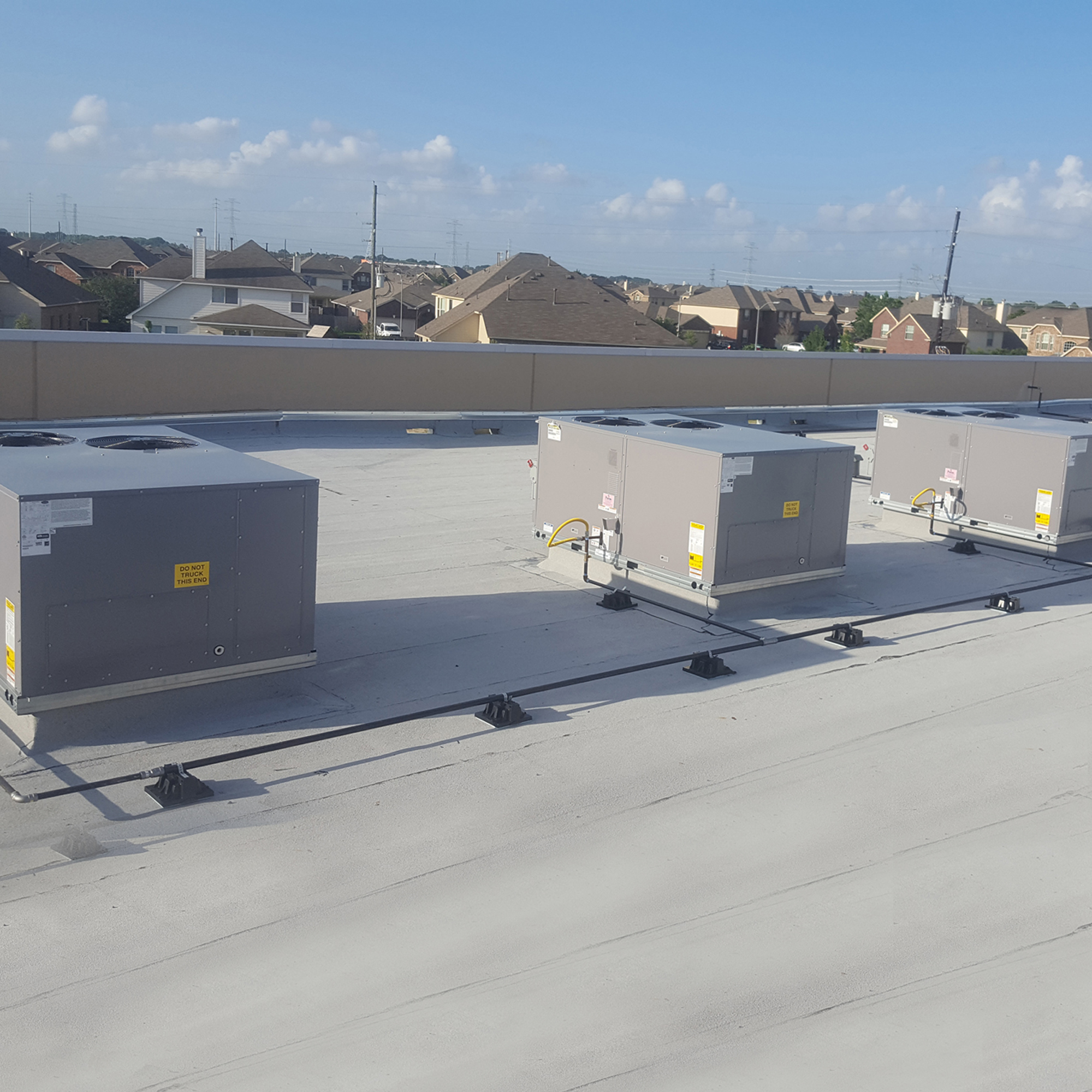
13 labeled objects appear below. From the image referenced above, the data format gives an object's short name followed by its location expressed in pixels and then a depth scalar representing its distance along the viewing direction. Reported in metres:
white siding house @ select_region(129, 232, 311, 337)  62.97
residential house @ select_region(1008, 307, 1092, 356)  94.88
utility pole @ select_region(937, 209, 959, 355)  46.44
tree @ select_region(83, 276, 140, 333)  76.69
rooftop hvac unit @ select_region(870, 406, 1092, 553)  12.33
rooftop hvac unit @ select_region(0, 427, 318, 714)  6.46
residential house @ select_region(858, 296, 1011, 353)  83.12
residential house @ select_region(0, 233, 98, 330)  58.62
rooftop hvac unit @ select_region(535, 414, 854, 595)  9.62
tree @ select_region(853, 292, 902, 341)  111.23
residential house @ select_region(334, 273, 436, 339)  81.94
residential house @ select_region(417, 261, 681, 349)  45.69
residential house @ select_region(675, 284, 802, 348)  94.31
